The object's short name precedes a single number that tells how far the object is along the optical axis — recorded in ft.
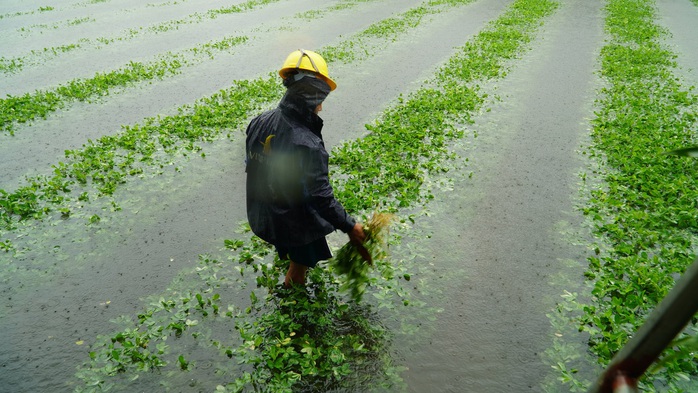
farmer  11.59
